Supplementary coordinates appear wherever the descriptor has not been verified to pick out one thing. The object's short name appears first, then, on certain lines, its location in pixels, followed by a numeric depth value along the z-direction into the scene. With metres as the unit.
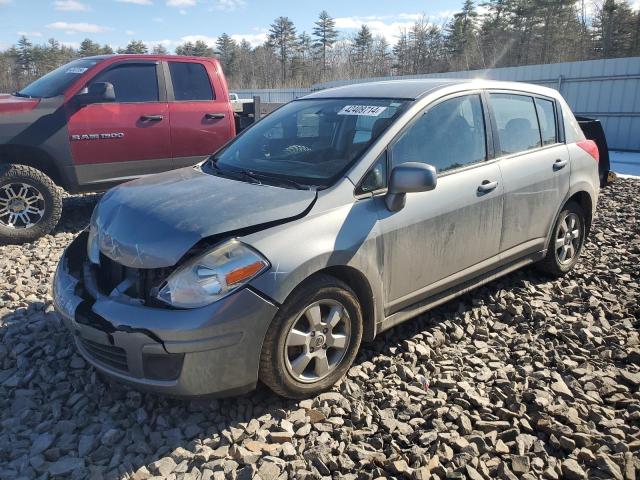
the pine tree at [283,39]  66.94
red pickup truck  5.46
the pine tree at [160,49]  60.16
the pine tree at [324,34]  66.56
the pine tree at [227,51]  67.44
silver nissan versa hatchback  2.45
